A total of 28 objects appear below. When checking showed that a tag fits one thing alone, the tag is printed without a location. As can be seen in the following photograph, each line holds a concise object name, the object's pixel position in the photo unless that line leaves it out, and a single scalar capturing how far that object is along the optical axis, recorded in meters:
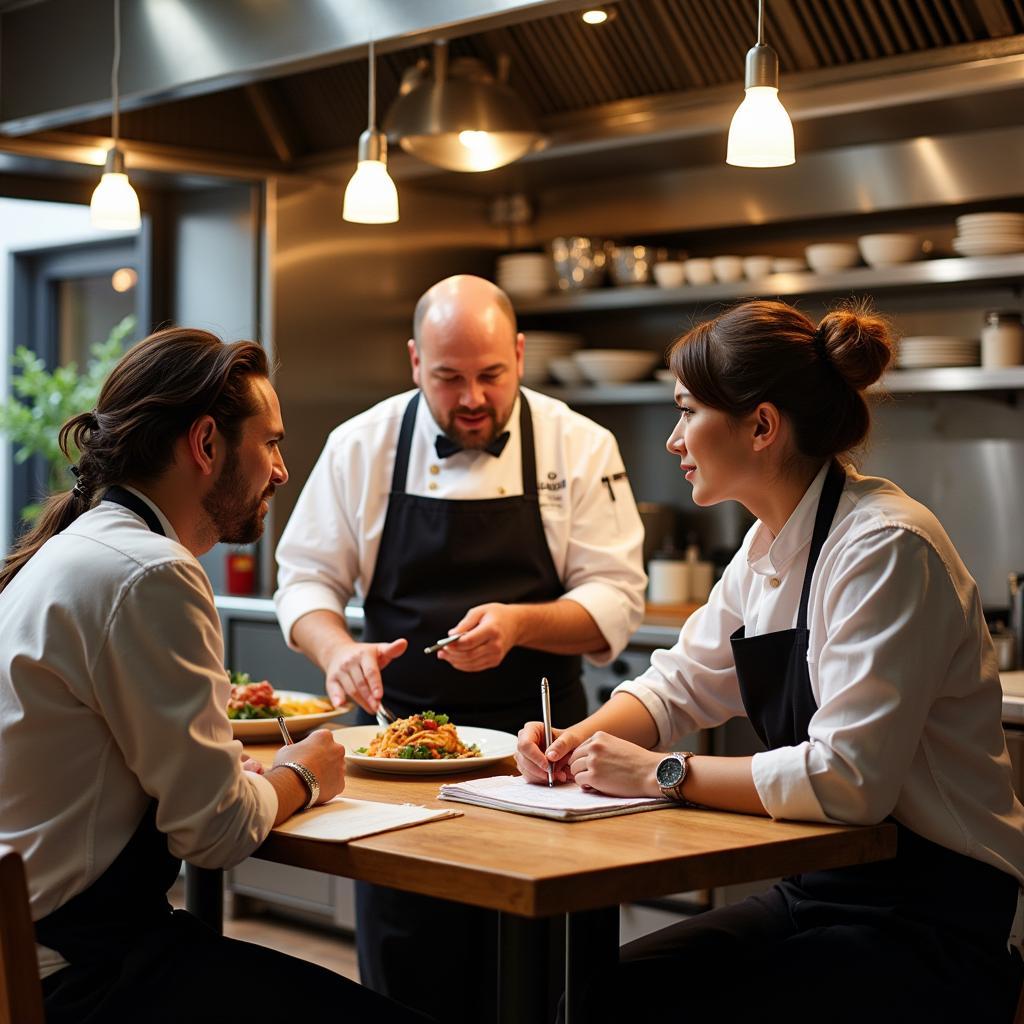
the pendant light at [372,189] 2.85
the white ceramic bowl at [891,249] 4.25
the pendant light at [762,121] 2.38
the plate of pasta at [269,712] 2.65
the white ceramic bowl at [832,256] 4.36
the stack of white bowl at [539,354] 5.08
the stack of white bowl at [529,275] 5.09
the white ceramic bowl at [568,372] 5.00
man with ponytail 1.84
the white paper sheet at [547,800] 2.03
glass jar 4.09
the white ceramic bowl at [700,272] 4.62
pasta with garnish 2.39
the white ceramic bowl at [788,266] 4.46
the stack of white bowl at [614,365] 4.85
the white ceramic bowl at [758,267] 4.49
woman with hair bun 1.98
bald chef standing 3.21
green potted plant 5.82
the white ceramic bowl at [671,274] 4.68
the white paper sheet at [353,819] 1.95
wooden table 1.71
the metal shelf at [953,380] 4.02
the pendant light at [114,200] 3.12
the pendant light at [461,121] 3.82
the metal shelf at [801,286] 4.06
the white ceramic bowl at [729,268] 4.55
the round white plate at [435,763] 2.35
